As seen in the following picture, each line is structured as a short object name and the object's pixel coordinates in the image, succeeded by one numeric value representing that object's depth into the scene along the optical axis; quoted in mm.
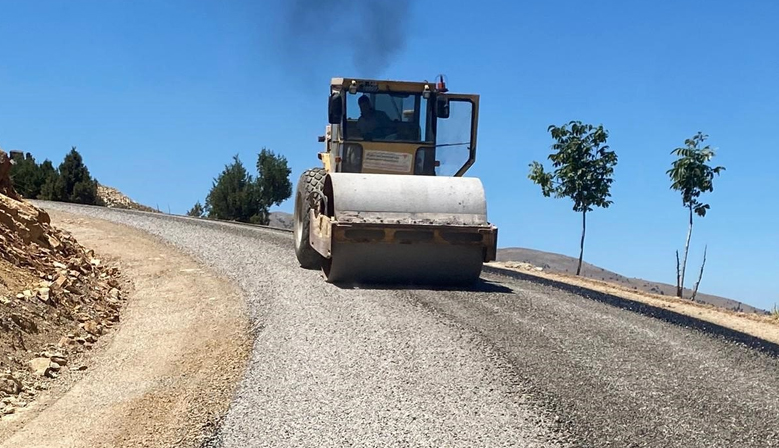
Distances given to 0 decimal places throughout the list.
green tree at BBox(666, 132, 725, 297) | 22938
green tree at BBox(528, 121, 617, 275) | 26188
